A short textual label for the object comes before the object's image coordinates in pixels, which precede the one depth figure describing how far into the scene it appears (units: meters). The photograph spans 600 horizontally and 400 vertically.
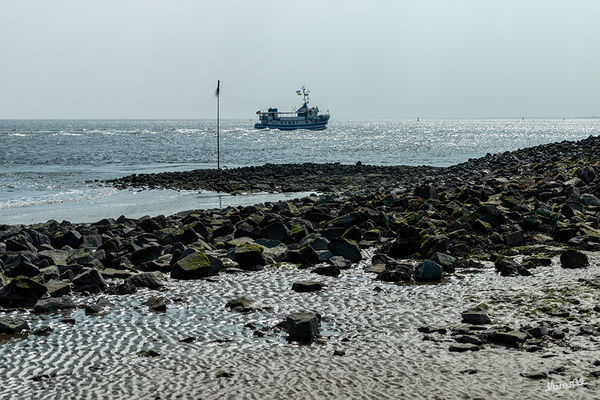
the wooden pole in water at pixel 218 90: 39.34
